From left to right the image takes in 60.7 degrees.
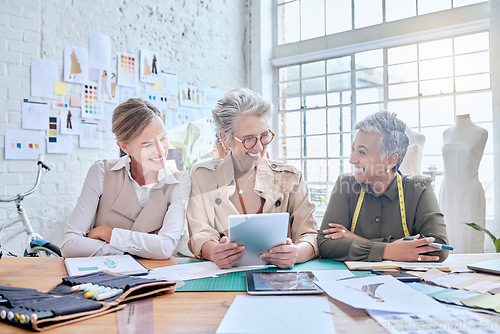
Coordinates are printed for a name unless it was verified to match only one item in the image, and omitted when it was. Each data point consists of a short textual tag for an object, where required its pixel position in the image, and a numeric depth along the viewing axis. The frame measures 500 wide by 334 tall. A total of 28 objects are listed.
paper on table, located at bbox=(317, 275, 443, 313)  1.00
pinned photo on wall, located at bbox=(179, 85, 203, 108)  5.01
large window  4.37
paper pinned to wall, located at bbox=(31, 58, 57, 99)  3.69
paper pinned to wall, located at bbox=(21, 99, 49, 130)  3.62
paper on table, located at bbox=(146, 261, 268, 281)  1.41
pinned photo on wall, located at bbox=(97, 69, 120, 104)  4.16
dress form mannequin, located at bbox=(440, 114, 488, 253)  3.34
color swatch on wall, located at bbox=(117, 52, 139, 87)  4.36
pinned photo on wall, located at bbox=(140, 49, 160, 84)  4.59
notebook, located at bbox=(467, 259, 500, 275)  1.42
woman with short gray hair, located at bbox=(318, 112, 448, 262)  1.89
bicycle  3.11
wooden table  0.93
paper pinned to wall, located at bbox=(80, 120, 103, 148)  4.02
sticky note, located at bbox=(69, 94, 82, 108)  3.94
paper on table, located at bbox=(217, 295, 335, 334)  0.91
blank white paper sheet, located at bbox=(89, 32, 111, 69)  4.12
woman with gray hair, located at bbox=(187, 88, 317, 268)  1.90
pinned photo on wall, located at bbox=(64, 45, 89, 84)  3.92
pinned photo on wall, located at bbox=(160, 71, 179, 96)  4.80
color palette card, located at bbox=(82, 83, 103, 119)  4.03
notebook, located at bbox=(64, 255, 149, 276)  1.46
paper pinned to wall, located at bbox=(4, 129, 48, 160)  3.53
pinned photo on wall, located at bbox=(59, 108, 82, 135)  3.87
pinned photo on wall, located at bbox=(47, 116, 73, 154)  3.79
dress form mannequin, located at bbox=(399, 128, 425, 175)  3.64
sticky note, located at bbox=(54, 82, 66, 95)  3.84
